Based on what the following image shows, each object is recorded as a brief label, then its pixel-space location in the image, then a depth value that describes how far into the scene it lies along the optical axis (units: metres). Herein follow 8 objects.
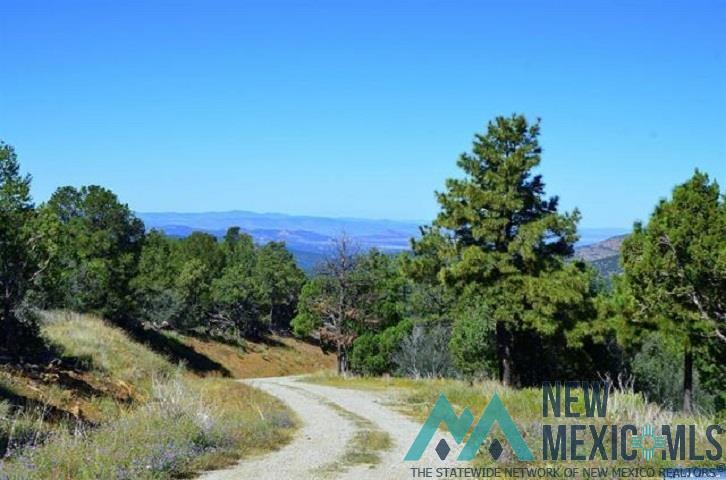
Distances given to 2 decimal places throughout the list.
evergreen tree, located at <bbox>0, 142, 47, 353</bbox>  18.03
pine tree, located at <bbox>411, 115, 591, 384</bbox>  21.89
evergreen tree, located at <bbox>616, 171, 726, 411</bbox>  19.53
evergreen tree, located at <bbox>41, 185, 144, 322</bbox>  39.69
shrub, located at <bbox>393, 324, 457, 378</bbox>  34.09
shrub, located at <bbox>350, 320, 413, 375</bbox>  42.56
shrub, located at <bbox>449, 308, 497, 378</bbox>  29.89
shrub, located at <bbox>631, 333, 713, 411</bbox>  32.09
